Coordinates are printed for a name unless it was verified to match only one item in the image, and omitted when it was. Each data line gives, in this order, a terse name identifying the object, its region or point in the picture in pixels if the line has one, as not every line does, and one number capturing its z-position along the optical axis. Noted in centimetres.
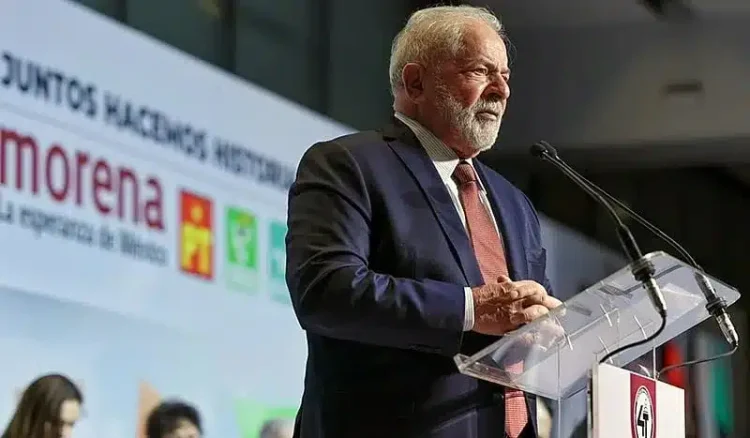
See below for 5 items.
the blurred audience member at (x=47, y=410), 758
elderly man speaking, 362
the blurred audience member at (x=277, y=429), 973
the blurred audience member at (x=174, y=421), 856
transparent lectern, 349
